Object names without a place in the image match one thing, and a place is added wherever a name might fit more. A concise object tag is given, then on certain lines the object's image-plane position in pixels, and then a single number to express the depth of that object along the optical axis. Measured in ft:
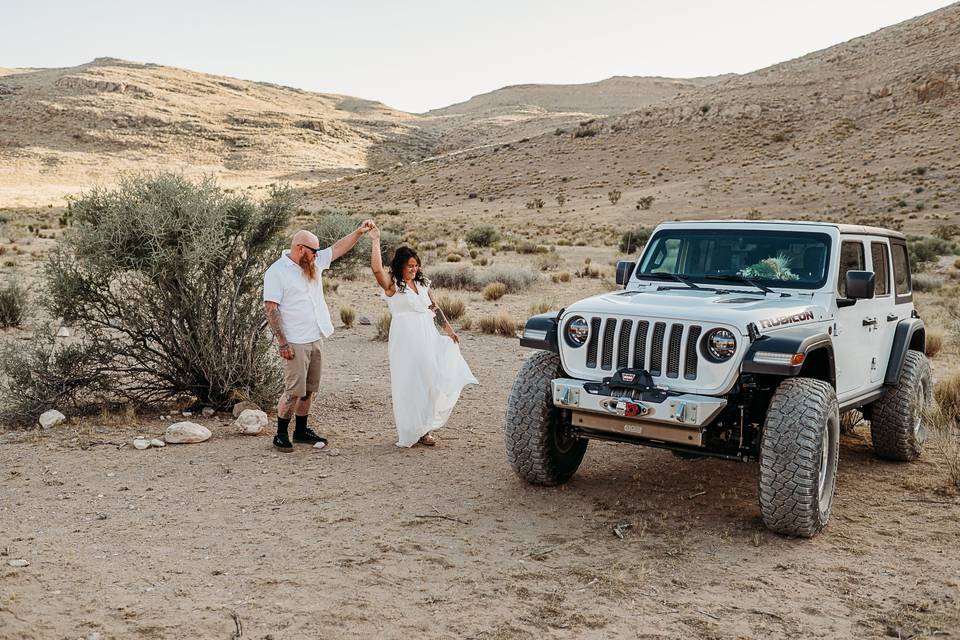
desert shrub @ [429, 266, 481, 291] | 67.82
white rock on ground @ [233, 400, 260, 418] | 27.68
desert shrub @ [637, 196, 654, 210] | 165.07
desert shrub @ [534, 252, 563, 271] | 84.33
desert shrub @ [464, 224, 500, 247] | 111.04
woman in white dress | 23.89
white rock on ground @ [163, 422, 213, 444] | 24.45
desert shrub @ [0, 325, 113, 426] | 26.53
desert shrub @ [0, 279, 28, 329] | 45.16
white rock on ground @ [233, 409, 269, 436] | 25.71
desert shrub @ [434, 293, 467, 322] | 51.98
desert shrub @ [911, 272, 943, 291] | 65.77
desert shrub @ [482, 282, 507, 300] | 61.41
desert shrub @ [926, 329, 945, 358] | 40.45
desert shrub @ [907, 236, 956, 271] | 79.94
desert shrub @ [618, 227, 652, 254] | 107.96
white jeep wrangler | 16.56
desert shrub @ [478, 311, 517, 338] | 47.11
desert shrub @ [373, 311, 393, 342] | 45.32
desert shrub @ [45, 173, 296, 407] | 26.09
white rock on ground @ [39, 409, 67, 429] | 25.69
